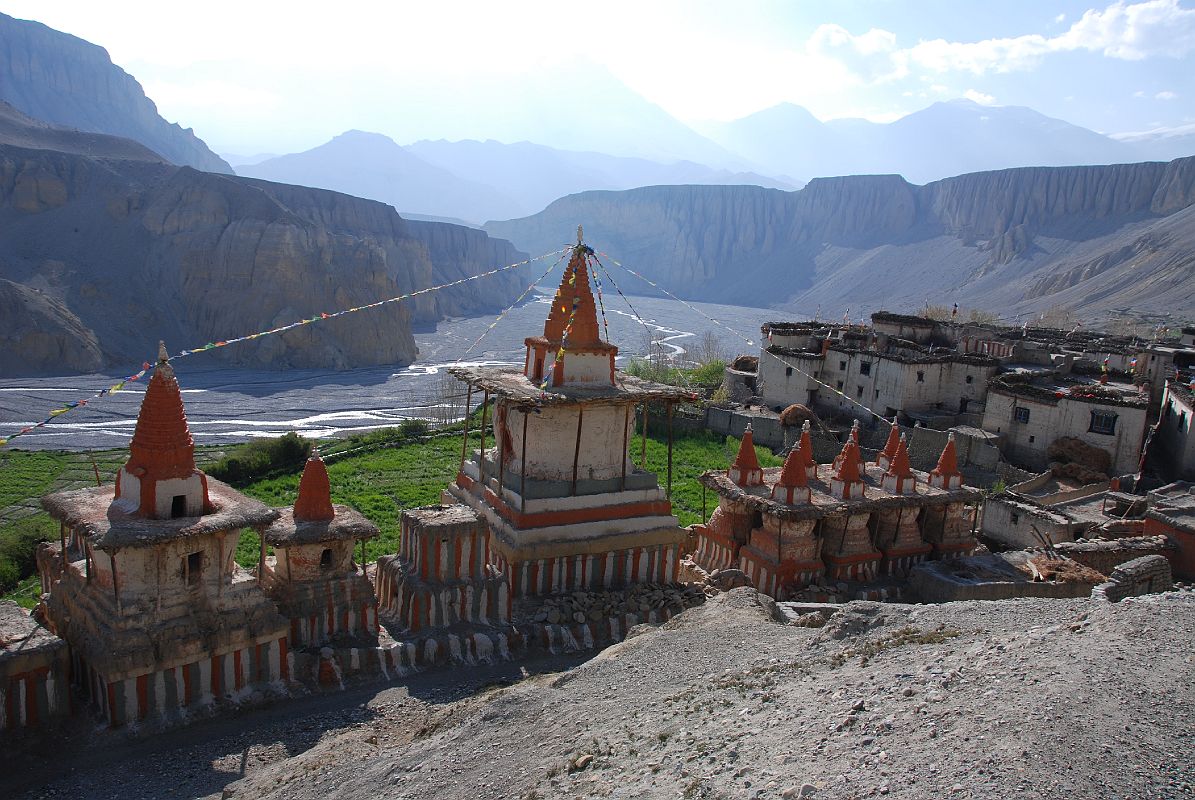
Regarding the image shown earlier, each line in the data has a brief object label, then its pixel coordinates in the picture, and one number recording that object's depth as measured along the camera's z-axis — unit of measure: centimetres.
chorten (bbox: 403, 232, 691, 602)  1349
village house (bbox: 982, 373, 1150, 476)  2847
